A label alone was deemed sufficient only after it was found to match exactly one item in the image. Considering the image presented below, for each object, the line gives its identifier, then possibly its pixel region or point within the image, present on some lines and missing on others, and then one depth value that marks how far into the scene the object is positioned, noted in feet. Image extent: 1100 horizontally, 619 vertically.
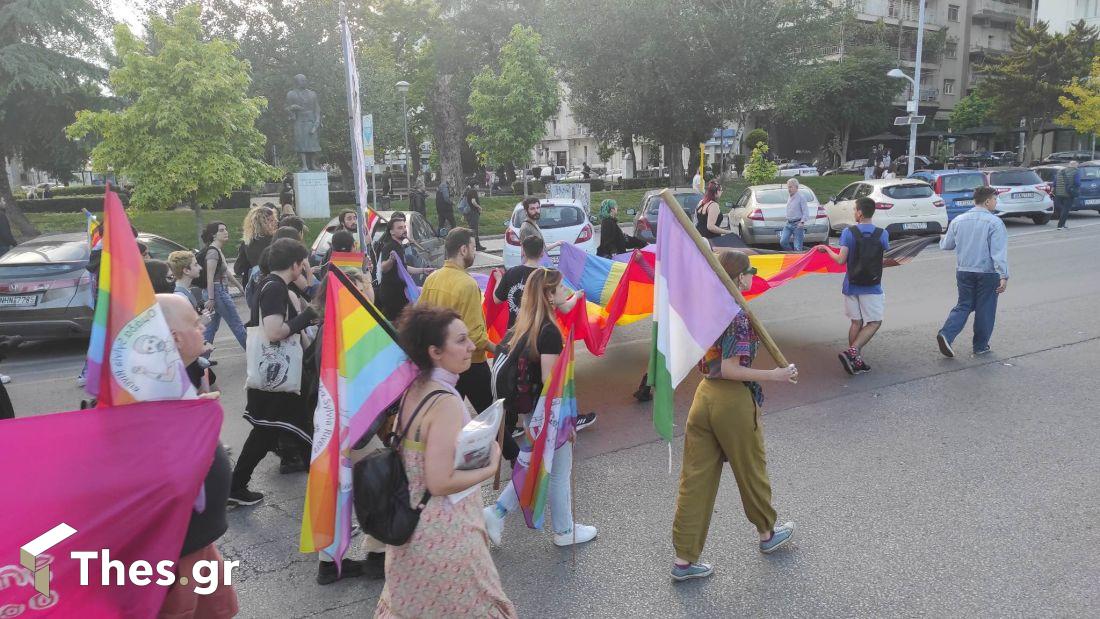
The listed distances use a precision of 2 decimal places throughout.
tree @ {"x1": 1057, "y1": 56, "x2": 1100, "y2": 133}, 120.37
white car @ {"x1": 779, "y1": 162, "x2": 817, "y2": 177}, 151.43
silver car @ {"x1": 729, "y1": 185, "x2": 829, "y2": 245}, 56.95
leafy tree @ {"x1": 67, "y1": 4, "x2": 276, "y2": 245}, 51.60
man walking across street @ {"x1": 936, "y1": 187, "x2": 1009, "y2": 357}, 25.00
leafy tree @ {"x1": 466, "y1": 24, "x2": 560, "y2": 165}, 85.10
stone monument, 67.97
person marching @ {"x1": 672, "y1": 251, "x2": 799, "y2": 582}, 12.28
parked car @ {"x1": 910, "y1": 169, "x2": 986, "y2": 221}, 64.59
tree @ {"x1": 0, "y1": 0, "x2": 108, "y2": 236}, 65.72
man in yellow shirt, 16.79
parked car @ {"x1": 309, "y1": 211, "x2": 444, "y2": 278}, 37.55
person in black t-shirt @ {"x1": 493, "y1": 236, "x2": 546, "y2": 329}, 18.26
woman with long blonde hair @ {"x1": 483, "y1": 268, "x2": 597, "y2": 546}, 14.03
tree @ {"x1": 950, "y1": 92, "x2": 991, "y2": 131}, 174.63
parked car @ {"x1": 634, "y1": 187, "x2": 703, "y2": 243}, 53.36
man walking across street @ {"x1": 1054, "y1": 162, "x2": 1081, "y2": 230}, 61.72
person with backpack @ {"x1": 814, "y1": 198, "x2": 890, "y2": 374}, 23.98
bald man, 8.75
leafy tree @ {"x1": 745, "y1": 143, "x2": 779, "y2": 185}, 94.71
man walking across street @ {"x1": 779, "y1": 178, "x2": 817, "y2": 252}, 52.47
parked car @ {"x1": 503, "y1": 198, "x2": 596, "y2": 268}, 45.85
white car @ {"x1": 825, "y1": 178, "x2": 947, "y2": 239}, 57.26
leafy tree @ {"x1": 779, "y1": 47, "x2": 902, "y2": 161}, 166.20
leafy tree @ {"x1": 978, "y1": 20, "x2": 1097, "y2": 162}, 144.46
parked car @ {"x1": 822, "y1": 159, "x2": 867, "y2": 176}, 154.40
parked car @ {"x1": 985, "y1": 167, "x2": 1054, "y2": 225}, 65.62
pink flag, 7.59
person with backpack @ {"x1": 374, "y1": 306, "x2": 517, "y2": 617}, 8.49
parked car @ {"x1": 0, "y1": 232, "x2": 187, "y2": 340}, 30.53
